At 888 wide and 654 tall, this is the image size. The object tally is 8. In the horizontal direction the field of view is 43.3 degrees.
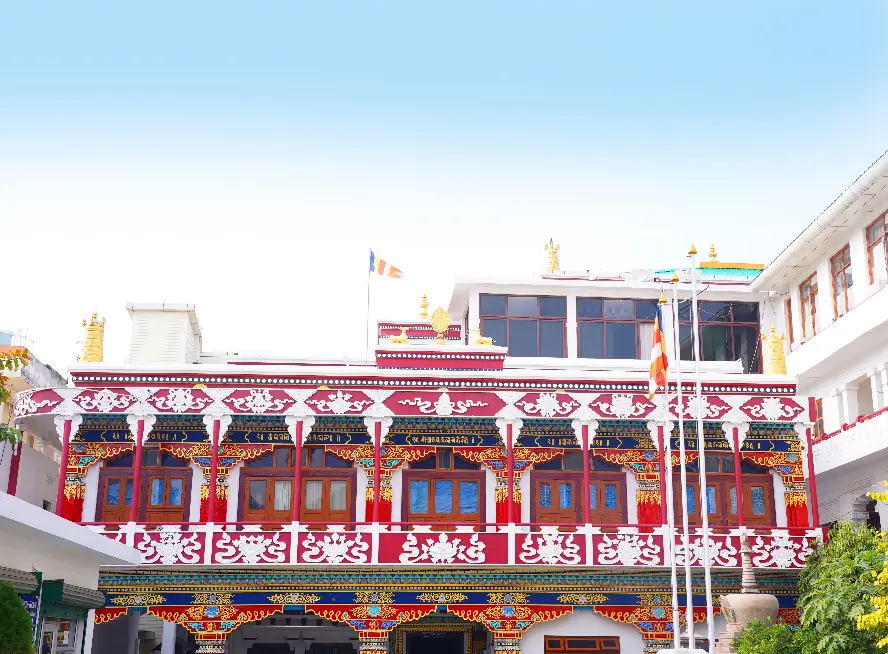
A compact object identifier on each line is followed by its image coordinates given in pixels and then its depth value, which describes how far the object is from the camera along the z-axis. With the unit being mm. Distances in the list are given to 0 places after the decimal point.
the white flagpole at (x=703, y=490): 25603
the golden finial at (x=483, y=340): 34031
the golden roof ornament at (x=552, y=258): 39312
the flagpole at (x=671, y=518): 27031
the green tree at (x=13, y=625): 13172
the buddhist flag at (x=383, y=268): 36281
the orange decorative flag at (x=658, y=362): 27984
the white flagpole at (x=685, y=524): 25750
